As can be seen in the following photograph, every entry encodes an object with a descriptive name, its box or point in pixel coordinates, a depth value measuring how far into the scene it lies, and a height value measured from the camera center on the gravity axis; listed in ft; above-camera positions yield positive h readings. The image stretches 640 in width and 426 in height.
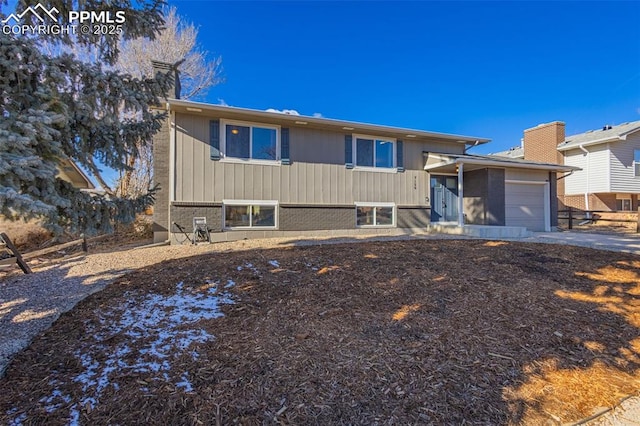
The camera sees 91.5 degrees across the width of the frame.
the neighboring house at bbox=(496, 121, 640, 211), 54.75 +9.96
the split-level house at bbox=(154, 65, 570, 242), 29.35 +4.00
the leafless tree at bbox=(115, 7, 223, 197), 46.44 +25.05
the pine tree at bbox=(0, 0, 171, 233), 7.86 +3.26
